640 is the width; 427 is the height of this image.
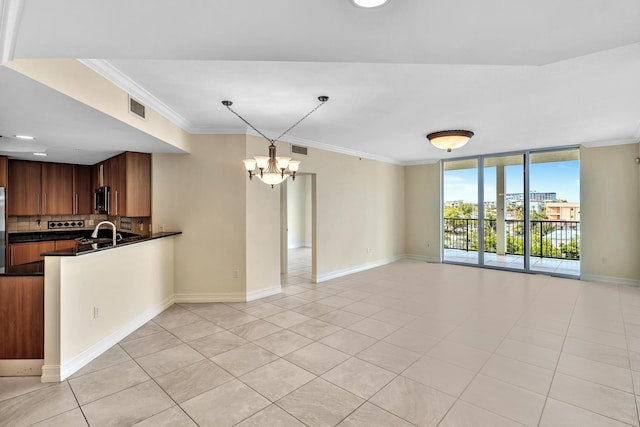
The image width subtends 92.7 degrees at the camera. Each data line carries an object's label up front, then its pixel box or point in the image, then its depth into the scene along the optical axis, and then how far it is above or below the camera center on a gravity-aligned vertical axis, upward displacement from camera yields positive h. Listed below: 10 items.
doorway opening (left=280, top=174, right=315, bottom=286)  10.98 -0.04
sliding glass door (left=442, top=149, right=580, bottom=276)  6.68 +0.06
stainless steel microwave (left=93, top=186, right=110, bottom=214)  5.17 +0.30
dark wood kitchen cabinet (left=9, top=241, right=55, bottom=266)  5.45 -0.61
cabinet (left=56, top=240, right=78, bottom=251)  5.97 -0.53
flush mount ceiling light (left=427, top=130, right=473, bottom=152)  4.80 +1.21
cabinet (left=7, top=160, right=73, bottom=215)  5.59 +0.55
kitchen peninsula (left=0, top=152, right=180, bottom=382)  2.73 -0.56
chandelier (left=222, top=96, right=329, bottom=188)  3.81 +0.63
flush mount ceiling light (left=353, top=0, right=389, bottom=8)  1.28 +0.89
